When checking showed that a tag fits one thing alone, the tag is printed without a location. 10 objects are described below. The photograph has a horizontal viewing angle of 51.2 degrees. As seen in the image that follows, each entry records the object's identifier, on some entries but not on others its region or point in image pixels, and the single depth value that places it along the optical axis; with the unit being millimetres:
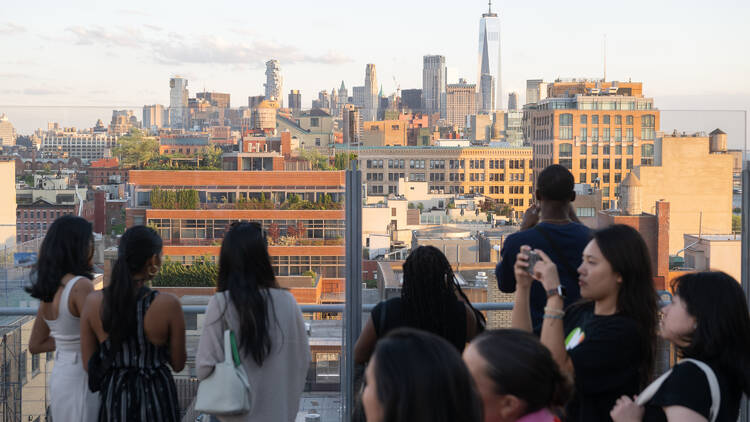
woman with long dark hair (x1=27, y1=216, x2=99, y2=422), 3213
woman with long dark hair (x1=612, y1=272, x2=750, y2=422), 2350
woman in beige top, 3021
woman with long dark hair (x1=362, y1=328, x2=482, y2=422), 1537
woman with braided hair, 3037
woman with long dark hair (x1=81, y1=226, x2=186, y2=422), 3066
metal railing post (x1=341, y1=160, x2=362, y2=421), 4016
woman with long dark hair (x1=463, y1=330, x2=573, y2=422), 1839
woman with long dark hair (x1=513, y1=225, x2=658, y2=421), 2631
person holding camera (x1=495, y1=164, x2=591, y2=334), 3234
